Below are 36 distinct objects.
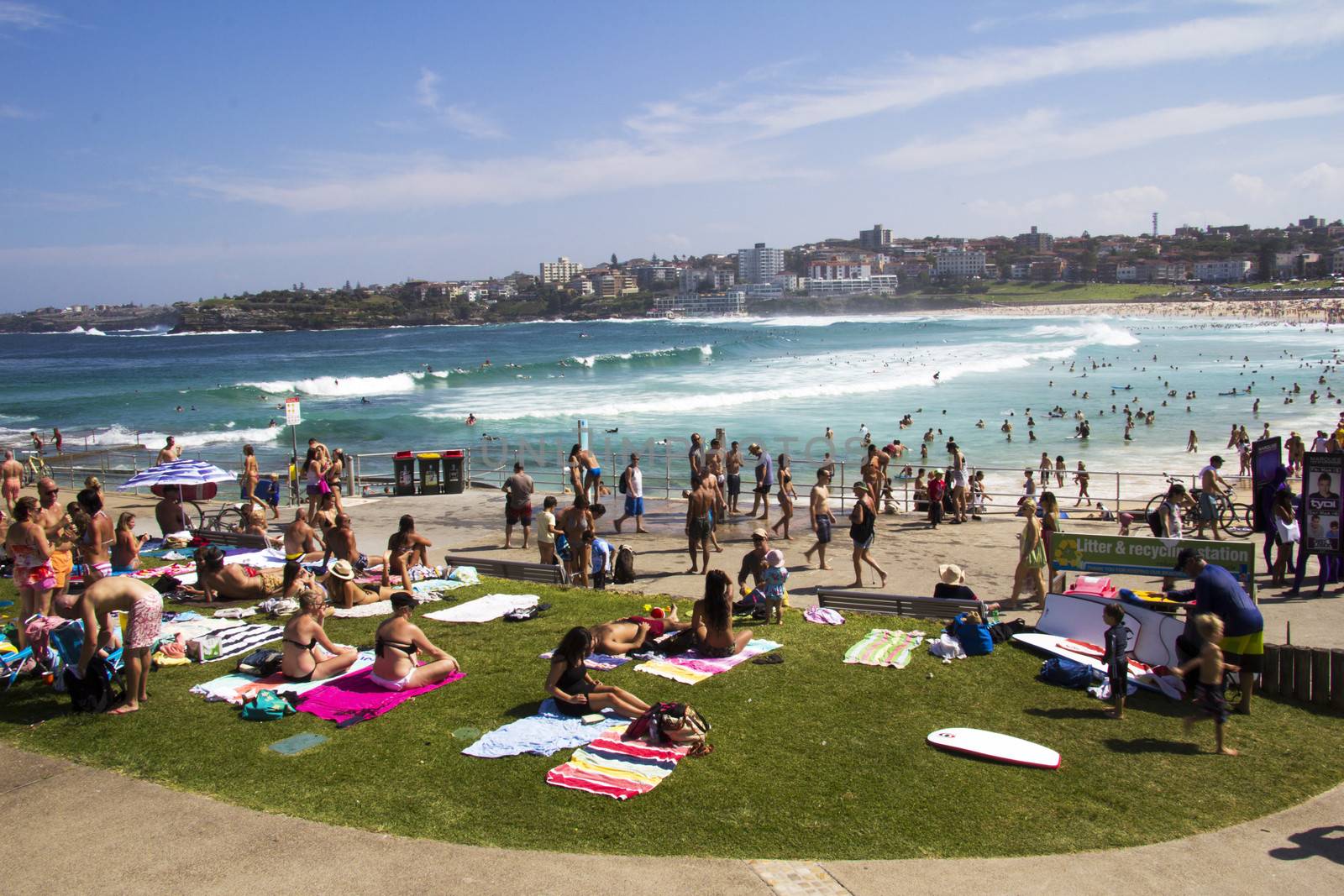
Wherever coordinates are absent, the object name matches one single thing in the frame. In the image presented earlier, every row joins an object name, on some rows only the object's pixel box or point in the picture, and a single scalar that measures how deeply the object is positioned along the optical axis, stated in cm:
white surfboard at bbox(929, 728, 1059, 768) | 680
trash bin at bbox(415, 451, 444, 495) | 2017
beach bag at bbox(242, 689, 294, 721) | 766
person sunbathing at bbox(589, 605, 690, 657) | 895
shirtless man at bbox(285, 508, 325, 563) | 1233
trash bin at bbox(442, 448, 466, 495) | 2028
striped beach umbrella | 1449
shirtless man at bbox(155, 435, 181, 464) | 1812
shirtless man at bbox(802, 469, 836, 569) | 1280
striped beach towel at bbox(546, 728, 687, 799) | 642
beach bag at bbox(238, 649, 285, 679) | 852
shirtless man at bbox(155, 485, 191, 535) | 1478
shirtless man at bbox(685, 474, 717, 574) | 1274
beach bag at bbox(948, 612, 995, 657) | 903
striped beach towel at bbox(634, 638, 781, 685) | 845
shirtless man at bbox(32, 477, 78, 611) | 1023
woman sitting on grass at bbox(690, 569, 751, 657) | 879
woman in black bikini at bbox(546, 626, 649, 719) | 746
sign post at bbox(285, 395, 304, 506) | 1847
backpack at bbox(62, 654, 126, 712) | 783
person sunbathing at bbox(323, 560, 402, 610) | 1098
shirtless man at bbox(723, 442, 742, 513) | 1694
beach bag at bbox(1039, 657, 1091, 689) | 831
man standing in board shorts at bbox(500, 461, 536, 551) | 1468
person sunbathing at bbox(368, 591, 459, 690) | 812
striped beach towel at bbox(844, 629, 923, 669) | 880
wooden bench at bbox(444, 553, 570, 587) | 1203
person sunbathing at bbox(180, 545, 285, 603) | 1124
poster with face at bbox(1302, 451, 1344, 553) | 1132
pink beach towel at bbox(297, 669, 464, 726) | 769
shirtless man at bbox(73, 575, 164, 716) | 768
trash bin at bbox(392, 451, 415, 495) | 2003
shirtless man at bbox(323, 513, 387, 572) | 1208
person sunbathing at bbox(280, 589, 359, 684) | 834
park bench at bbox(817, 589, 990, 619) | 995
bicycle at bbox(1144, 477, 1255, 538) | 1483
